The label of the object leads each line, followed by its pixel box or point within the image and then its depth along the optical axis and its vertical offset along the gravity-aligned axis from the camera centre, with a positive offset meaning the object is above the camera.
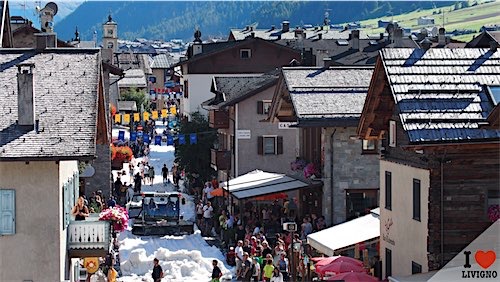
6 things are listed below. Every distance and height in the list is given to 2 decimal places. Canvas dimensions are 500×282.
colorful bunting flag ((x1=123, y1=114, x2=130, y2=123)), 76.81 +0.92
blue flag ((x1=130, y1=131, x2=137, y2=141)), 76.31 -0.21
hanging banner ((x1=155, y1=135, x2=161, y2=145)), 78.28 -0.49
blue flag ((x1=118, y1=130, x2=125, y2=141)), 70.34 -0.14
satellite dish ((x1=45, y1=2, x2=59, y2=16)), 46.69 +4.89
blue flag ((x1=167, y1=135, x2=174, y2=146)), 68.69 -0.43
